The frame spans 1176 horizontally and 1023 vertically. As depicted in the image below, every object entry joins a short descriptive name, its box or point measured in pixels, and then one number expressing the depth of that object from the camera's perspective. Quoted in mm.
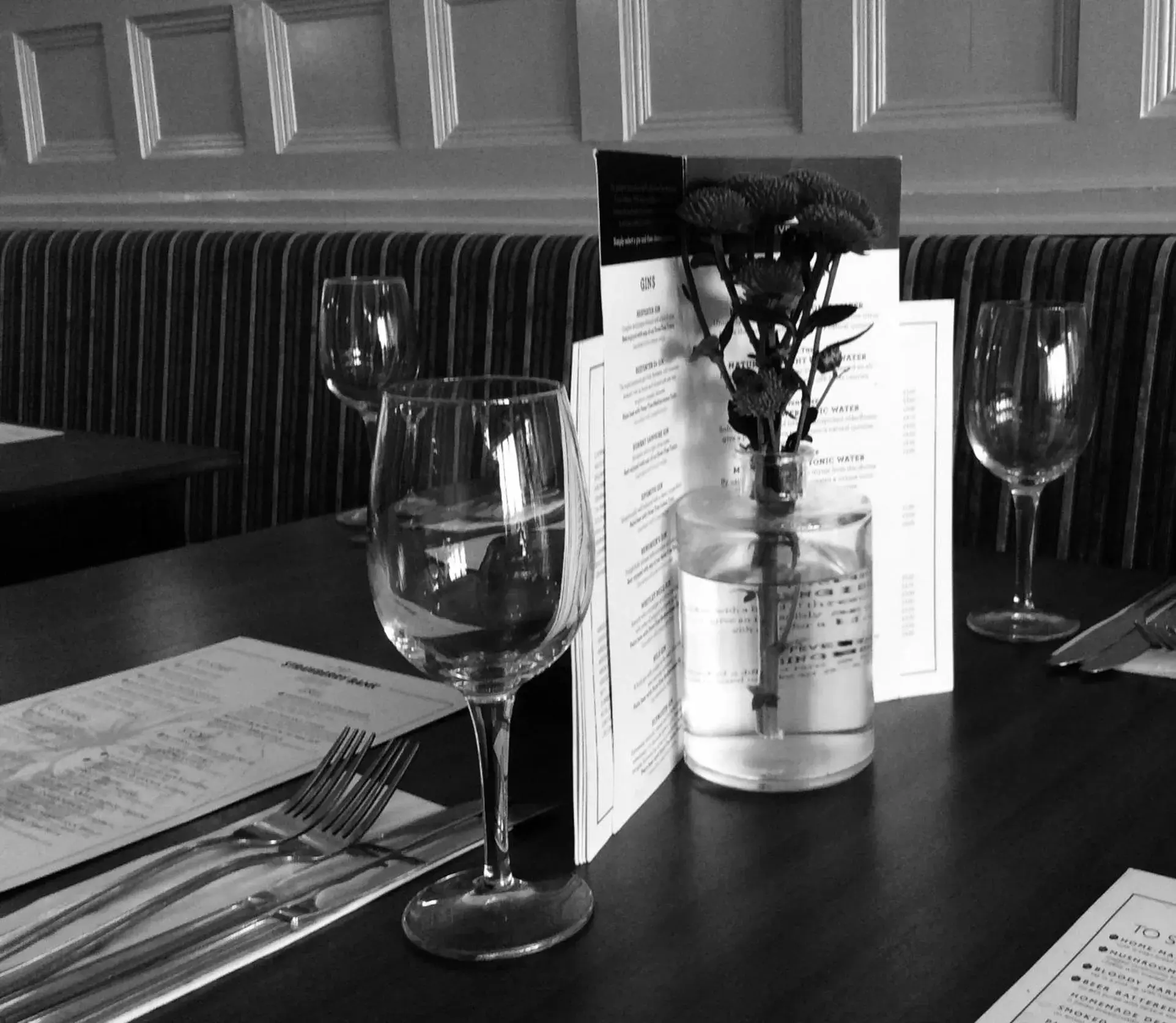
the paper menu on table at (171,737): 678
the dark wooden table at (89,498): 1697
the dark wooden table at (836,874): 510
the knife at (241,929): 511
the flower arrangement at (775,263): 657
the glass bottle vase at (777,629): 677
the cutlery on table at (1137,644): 850
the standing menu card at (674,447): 630
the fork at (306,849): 523
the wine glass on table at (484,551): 505
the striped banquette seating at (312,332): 1635
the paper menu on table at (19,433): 1968
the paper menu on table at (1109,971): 485
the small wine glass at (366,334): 1380
